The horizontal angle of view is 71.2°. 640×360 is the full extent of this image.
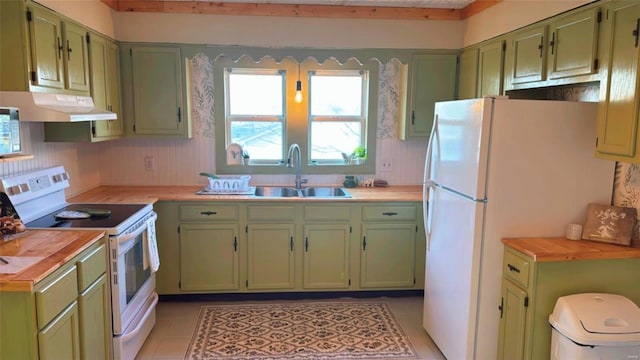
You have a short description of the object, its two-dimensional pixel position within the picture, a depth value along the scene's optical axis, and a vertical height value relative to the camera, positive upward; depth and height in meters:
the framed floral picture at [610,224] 2.37 -0.45
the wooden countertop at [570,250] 2.24 -0.57
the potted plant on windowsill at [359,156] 4.30 -0.20
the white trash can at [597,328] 2.05 -0.87
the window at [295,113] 4.16 +0.20
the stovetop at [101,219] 2.60 -0.54
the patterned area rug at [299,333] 3.02 -1.45
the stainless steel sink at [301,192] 4.06 -0.52
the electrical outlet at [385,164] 4.35 -0.27
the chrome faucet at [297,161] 4.16 -0.25
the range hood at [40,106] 2.31 +0.13
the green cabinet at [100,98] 3.13 +0.26
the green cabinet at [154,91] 3.77 +0.35
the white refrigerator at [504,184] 2.40 -0.25
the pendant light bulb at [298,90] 4.14 +0.41
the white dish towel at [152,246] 3.07 -0.79
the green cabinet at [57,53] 2.50 +0.48
